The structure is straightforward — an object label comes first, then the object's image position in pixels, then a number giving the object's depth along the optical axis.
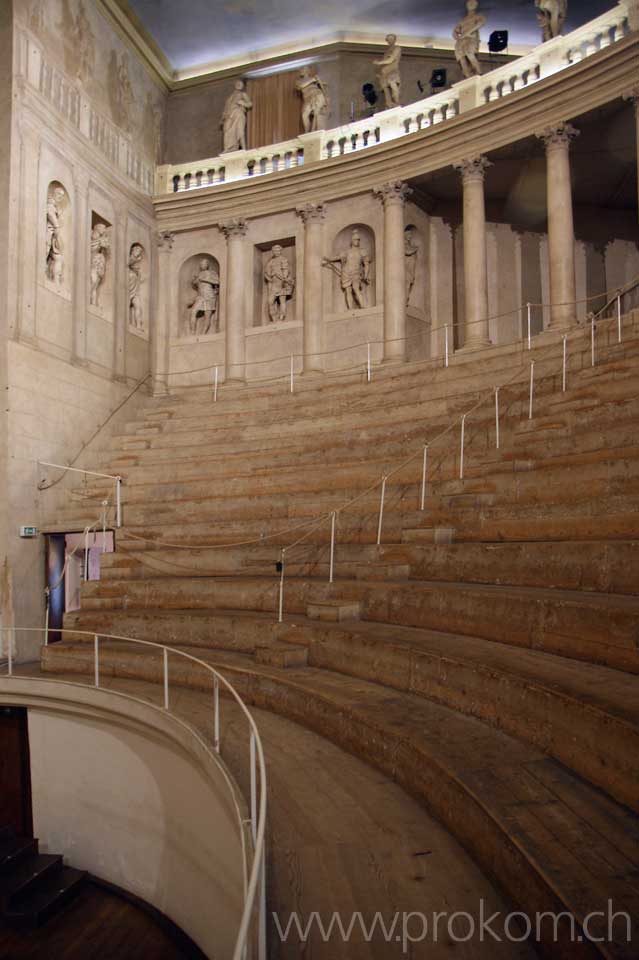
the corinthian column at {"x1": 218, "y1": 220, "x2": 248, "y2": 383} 19.98
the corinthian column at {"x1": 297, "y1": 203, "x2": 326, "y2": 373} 19.27
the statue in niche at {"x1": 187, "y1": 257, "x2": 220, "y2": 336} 20.56
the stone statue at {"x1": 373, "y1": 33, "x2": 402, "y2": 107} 19.16
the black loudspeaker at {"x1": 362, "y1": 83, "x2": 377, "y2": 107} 20.47
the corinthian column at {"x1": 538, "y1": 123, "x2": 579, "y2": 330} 15.87
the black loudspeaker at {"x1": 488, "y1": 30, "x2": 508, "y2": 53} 19.05
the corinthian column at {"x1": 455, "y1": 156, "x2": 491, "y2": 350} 17.11
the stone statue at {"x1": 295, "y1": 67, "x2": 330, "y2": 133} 20.08
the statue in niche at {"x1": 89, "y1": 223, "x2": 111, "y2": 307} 17.64
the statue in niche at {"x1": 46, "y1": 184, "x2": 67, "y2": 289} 15.80
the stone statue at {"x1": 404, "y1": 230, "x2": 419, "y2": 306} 19.67
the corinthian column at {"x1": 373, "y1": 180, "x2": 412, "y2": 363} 18.39
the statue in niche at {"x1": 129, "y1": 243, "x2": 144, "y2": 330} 19.44
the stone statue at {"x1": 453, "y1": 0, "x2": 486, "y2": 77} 17.81
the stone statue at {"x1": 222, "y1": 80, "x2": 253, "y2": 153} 21.00
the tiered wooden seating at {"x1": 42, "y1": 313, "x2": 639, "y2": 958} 3.60
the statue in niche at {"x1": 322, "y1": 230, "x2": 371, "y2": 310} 19.23
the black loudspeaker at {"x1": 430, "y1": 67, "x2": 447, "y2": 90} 19.64
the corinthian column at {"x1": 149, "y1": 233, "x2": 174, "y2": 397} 20.05
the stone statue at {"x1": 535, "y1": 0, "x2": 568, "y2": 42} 16.77
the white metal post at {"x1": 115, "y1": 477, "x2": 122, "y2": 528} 11.66
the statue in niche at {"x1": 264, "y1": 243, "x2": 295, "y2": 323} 20.19
